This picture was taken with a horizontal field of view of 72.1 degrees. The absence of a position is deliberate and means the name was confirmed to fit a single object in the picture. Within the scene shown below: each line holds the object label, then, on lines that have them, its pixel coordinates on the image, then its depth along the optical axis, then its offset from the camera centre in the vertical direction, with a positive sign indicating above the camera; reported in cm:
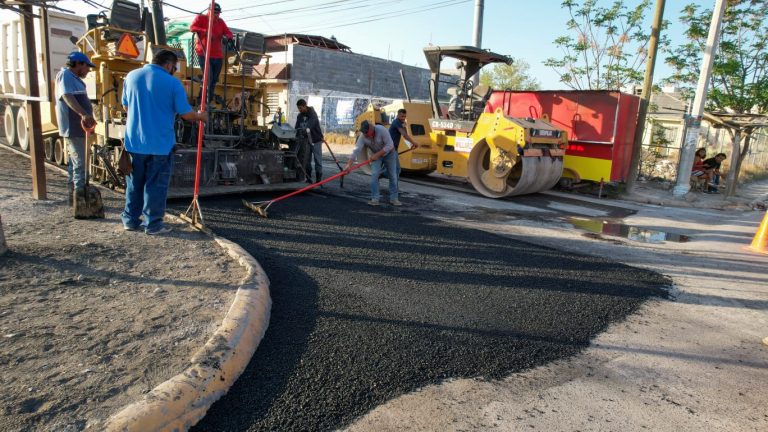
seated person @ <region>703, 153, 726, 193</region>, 1245 -52
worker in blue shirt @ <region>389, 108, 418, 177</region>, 915 -2
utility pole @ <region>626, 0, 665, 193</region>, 1098 +102
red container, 1055 +23
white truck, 912 +55
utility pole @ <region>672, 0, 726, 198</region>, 1052 +67
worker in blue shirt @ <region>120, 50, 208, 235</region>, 470 -20
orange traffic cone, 648 -111
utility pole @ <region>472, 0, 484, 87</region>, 1562 +320
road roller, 896 -13
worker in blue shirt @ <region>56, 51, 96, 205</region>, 534 -5
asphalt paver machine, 701 -11
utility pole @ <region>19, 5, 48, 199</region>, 563 -6
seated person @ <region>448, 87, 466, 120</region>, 1096 +52
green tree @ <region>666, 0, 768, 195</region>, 1342 +217
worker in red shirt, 720 +103
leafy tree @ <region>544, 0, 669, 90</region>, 1502 +267
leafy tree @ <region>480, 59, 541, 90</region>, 4191 +448
